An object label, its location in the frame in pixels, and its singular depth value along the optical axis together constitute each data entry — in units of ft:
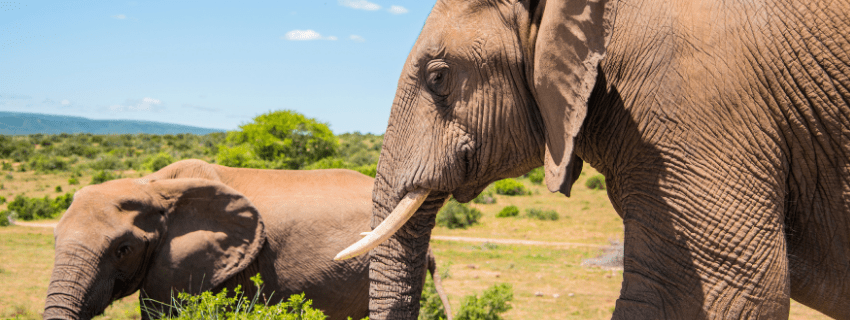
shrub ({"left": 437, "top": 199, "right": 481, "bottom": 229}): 58.70
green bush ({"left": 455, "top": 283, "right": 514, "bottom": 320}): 24.35
